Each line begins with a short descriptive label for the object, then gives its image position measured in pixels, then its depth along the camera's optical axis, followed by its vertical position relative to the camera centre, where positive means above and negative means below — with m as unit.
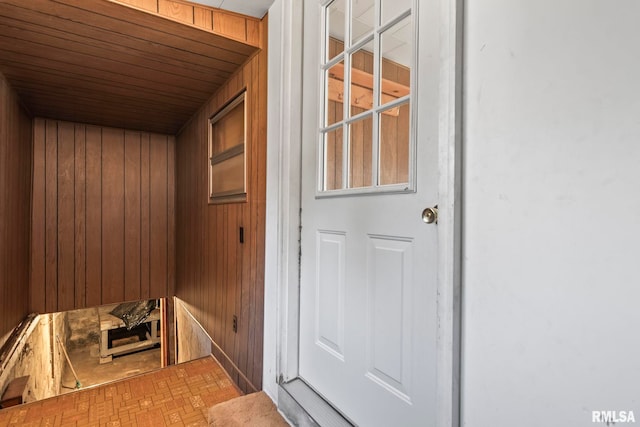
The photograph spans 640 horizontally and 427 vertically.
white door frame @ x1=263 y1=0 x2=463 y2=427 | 1.58 +0.08
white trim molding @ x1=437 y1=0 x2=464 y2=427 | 0.82 -0.05
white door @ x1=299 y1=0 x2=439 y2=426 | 0.96 +0.01
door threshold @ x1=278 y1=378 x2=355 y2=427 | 1.27 -0.82
